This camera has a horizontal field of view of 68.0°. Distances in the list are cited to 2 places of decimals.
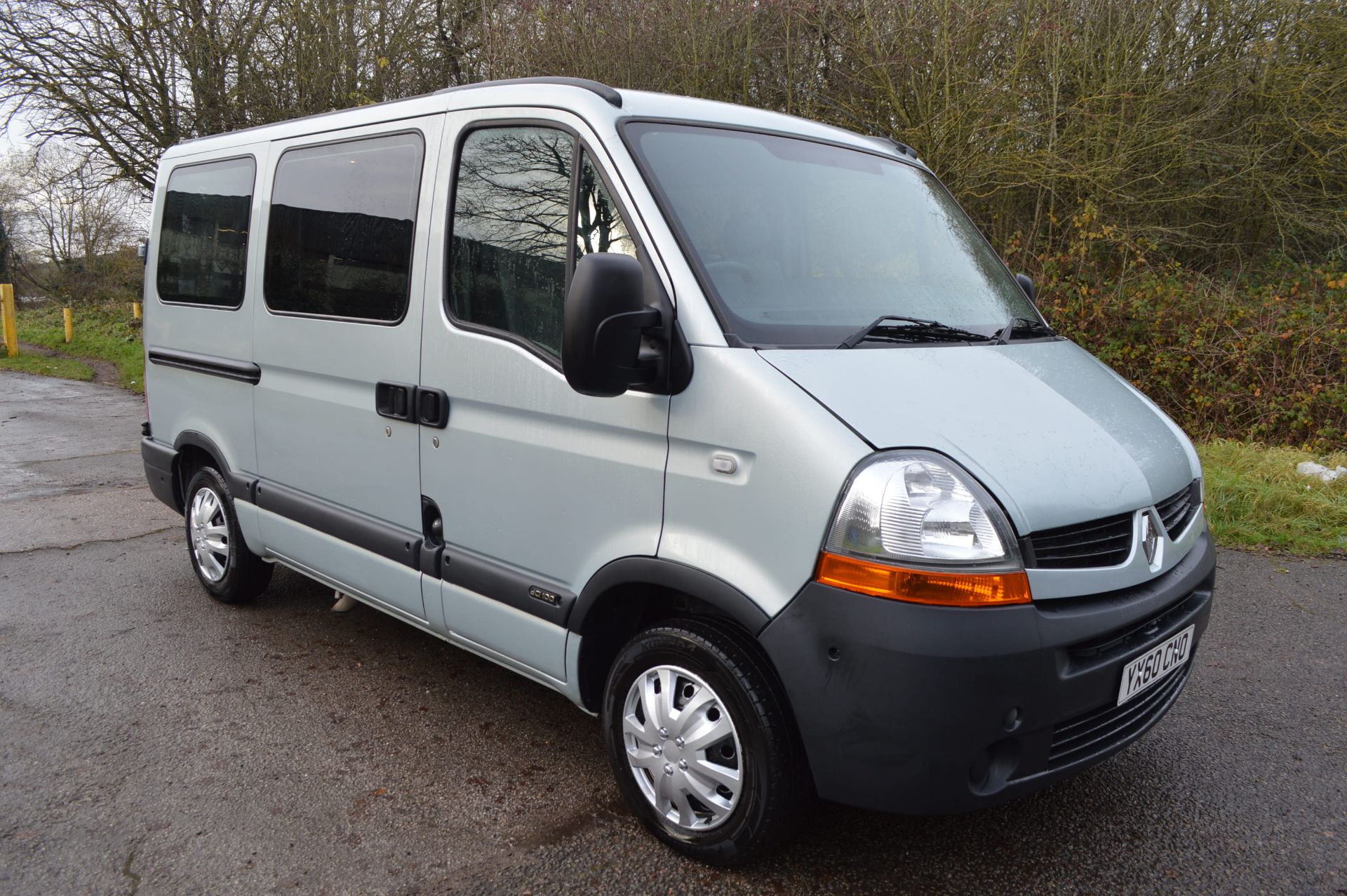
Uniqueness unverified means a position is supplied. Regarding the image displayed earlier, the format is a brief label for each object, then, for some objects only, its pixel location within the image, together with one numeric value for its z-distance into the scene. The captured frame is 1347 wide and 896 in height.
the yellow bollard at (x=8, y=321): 18.89
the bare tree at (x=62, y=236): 24.80
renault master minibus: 2.32
